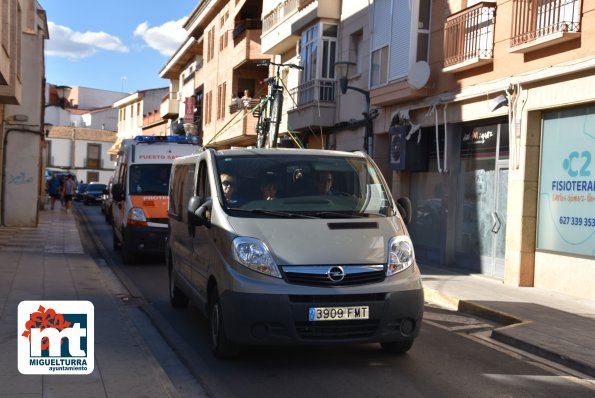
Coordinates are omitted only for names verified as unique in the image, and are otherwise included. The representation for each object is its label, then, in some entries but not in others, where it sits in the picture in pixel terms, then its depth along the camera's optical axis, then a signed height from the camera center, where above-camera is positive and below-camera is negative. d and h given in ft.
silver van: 21.70 -2.21
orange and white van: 50.90 -1.22
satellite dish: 54.60 +7.87
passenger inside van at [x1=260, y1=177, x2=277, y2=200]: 24.71 -0.34
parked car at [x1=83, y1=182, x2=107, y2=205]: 158.92 -4.63
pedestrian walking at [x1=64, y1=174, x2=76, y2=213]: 114.94 -3.06
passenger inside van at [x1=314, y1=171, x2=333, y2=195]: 25.05 -0.10
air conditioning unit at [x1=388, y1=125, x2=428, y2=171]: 58.85 +2.36
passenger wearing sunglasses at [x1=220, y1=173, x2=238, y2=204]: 24.75 -0.34
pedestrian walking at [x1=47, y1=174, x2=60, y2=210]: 127.85 -2.67
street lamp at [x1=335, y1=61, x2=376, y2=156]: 59.47 +4.98
